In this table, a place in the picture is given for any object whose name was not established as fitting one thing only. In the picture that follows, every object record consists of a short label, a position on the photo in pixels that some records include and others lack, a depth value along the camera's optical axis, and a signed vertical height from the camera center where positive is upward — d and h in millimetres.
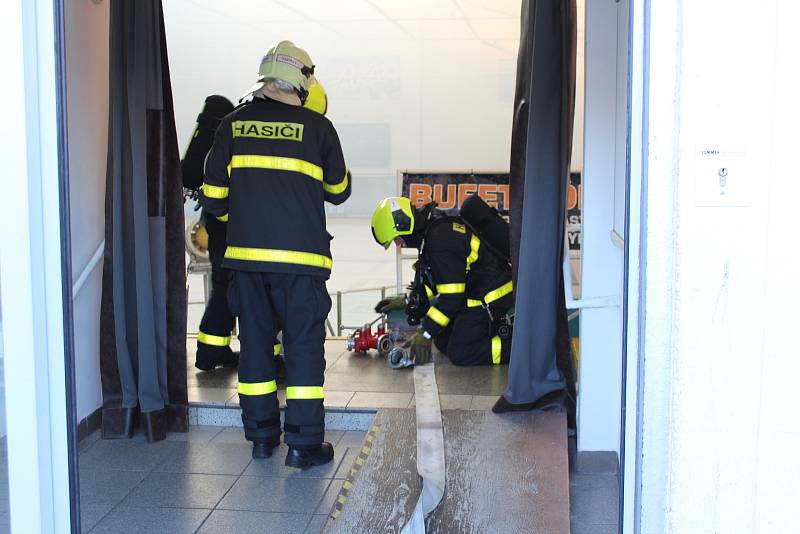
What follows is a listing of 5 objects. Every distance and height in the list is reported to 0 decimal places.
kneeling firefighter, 5445 -548
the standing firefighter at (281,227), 4020 -158
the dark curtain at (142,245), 4434 -273
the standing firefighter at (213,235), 5203 -253
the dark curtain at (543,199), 3957 -31
